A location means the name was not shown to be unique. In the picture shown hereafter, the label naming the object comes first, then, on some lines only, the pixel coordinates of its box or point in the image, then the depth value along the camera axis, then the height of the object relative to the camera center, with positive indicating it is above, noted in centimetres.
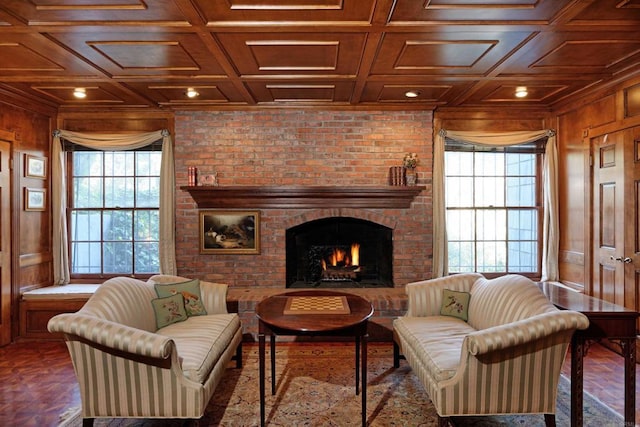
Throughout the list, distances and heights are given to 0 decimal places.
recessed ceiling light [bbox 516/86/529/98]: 433 +135
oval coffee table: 265 -76
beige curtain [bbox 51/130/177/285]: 495 +31
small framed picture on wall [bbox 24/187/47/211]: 459 +16
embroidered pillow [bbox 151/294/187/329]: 333 -83
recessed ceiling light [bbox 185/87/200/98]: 428 +132
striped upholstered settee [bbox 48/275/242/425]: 229 -96
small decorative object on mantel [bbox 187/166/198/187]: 490 +44
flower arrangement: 491 +63
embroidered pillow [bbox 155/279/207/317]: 352 -72
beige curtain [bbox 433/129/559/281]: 497 +29
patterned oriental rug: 275 -144
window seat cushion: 452 -93
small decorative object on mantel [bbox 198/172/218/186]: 492 +40
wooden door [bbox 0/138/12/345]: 427 -31
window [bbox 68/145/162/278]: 521 +1
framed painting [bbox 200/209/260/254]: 502 -29
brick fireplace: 499 +77
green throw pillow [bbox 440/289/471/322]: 350 -82
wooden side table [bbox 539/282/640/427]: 255 -85
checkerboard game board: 304 -75
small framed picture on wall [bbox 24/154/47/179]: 461 +55
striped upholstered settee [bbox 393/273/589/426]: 232 -95
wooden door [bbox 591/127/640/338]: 384 -6
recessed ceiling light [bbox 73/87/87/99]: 429 +133
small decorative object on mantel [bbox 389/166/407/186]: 487 +45
